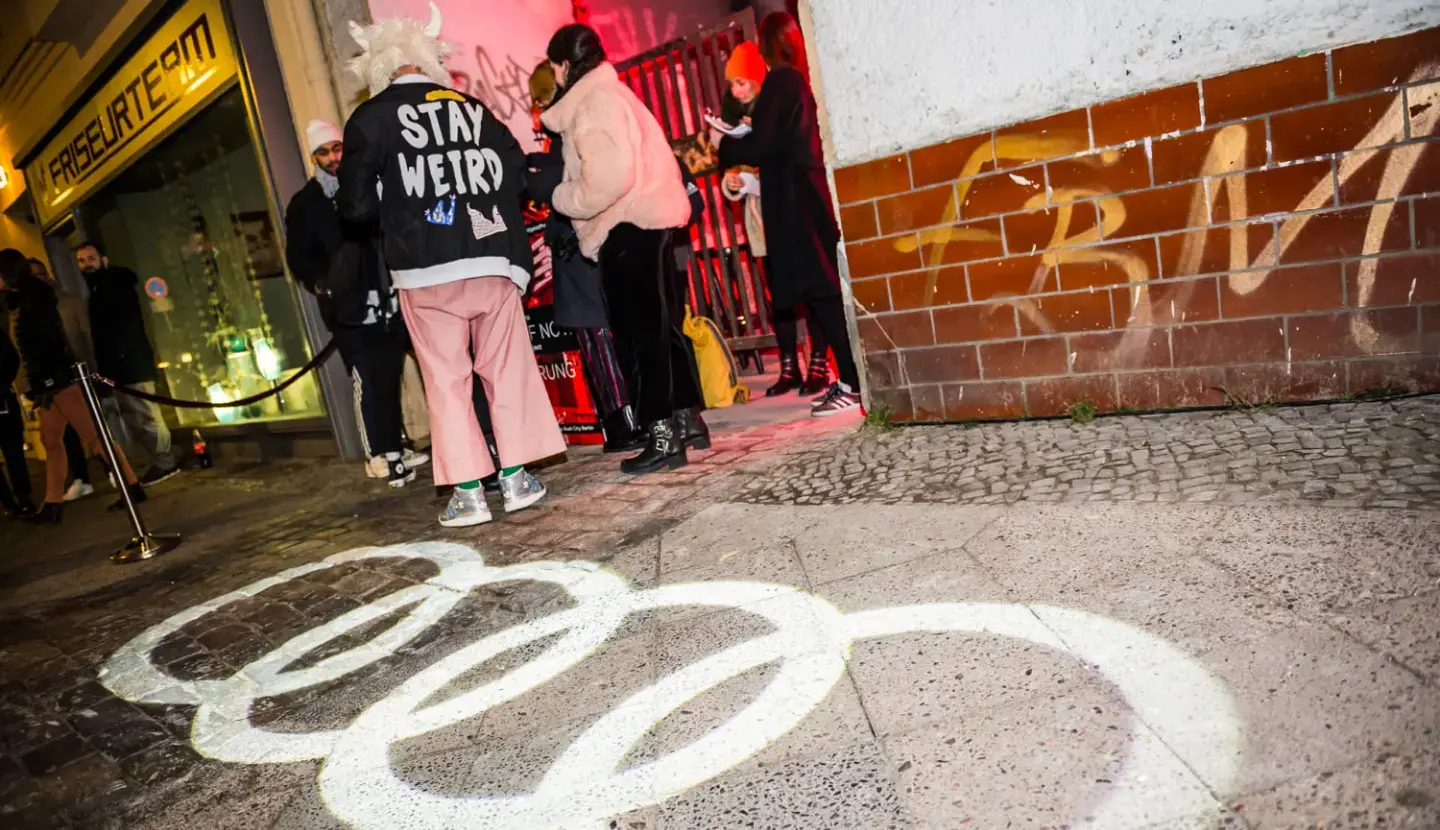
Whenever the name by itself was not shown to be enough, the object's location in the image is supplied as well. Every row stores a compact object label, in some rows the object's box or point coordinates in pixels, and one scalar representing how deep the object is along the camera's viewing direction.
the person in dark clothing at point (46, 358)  5.79
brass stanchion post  4.51
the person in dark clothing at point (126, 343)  7.01
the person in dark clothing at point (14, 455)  6.60
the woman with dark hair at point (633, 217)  3.69
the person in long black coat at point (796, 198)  4.56
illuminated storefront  6.66
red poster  4.96
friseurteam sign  6.39
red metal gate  5.71
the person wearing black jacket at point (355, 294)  4.72
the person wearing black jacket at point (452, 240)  3.47
